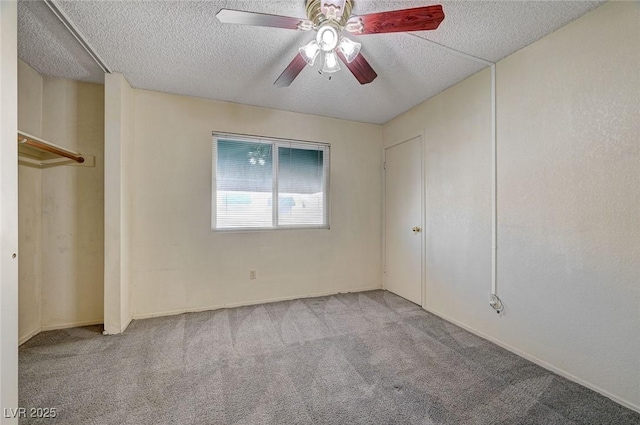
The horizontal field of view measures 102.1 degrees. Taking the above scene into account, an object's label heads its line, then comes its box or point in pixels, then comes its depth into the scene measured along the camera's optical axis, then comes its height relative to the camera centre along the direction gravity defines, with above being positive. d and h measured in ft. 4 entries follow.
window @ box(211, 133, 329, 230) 10.21 +1.23
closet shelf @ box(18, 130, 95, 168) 6.77 +1.74
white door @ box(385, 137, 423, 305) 10.46 -0.31
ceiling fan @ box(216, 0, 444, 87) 4.30 +3.33
